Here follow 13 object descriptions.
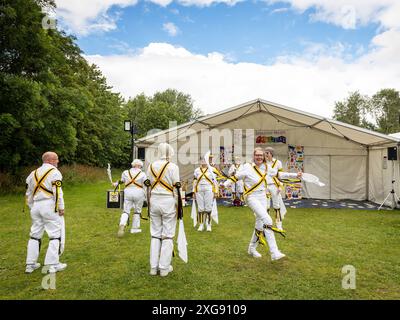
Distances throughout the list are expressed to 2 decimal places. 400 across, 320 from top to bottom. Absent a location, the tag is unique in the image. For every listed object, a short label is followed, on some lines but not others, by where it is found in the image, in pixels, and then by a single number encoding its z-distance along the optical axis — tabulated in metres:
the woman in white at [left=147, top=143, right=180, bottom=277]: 4.87
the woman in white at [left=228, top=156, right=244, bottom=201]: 13.60
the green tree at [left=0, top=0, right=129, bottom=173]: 15.00
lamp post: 11.99
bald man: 4.85
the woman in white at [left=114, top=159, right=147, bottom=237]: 7.80
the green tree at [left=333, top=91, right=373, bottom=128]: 52.22
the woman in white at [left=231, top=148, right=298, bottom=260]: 5.37
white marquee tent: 14.23
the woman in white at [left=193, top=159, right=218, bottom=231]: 8.64
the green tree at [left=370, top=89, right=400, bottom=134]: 47.62
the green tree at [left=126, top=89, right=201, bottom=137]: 45.78
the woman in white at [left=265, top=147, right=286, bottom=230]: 8.44
